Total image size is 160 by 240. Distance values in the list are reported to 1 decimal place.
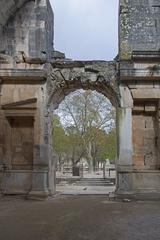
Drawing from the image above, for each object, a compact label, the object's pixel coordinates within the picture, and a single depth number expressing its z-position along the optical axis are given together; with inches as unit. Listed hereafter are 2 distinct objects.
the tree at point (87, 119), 1424.7
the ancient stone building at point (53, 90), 526.6
